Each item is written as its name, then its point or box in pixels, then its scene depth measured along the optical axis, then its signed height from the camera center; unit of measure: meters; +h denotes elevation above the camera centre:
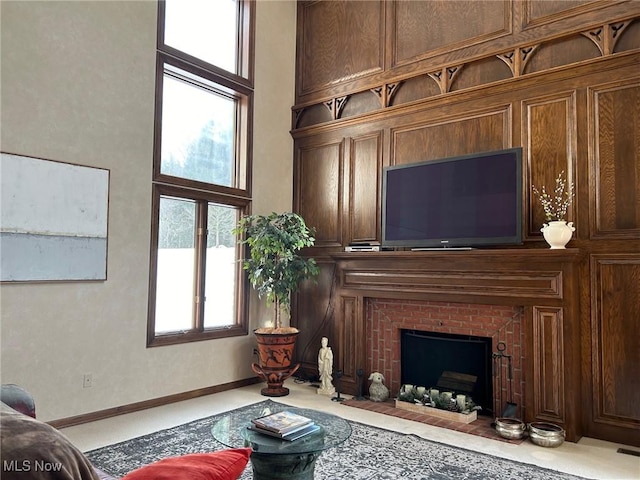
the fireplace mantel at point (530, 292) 3.52 -0.21
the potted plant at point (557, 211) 3.55 +0.45
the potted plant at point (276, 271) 4.69 -0.07
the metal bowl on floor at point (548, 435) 3.32 -1.18
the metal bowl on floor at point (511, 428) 3.44 -1.17
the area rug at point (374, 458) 2.84 -1.24
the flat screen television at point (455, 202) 3.89 +0.57
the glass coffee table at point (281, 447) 2.05 -0.82
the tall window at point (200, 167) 4.48 +0.98
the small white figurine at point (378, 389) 4.43 -1.16
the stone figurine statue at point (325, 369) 4.73 -1.05
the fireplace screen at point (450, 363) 4.09 -0.88
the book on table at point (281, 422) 2.21 -0.76
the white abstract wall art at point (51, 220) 3.40 +0.31
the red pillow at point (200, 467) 1.11 -0.50
